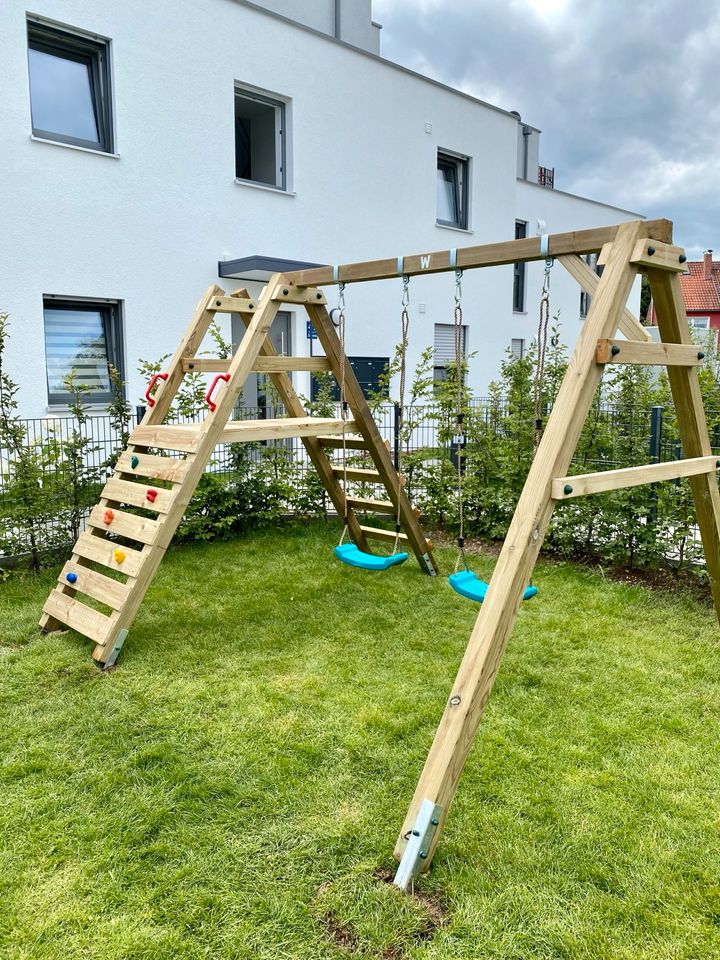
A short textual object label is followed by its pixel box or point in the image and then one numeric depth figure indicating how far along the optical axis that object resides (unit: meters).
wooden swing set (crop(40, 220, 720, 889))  2.41
